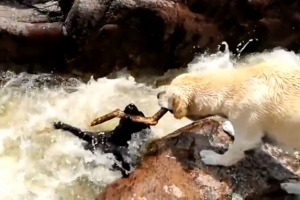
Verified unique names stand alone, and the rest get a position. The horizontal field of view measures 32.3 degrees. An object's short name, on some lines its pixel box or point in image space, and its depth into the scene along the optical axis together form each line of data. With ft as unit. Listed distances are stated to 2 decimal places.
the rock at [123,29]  17.40
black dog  14.29
